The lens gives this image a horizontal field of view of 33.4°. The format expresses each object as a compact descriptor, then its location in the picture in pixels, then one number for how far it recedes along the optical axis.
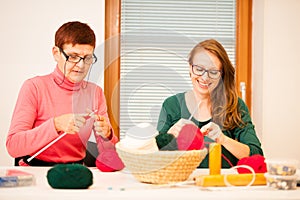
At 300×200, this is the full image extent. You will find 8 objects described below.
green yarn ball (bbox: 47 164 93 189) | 1.27
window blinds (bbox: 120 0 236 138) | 3.12
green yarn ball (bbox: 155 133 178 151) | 1.41
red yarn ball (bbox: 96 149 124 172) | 1.66
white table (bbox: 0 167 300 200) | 1.20
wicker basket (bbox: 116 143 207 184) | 1.32
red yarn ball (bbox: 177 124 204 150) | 1.42
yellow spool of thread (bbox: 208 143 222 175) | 1.50
